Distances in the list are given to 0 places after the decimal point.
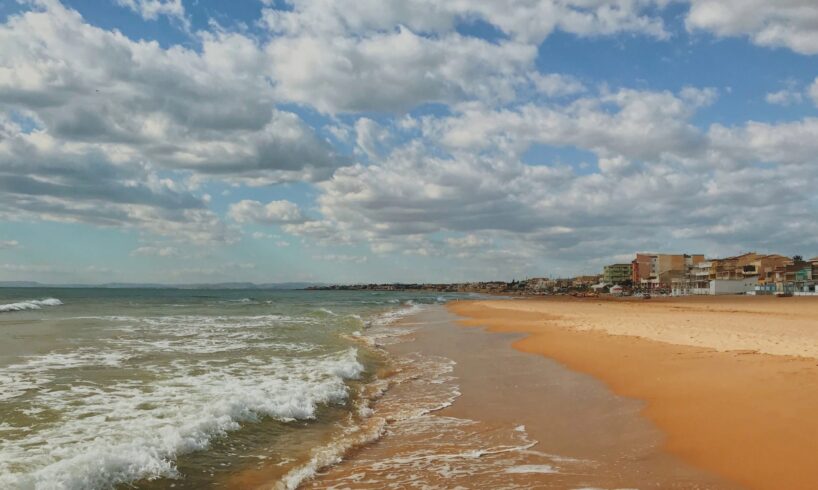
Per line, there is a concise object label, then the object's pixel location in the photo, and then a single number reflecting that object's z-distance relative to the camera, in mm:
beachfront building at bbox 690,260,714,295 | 114000
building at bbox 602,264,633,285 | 180662
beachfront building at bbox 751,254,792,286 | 111506
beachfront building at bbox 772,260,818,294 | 88981
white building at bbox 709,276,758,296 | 99812
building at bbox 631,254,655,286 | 157875
